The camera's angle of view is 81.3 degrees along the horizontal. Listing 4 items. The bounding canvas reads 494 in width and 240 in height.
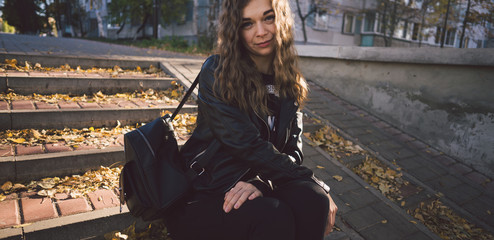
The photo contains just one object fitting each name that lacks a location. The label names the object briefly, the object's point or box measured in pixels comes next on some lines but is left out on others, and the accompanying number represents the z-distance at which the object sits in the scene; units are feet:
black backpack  4.87
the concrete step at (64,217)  5.46
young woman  4.79
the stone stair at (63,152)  5.81
